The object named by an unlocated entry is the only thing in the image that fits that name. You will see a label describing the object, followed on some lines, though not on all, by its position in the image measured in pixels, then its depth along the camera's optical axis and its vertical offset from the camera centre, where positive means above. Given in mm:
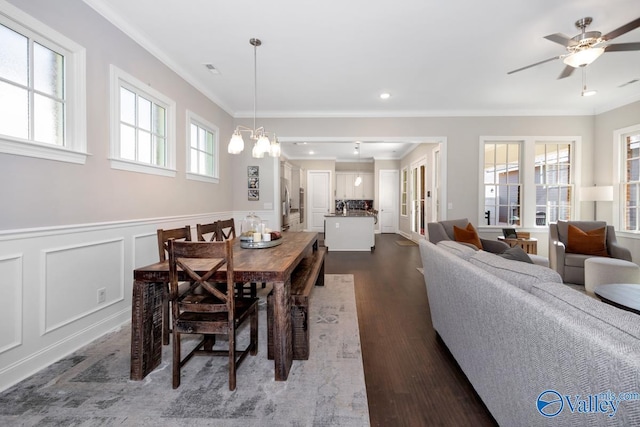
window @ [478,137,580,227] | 5031 +556
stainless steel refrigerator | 6557 +169
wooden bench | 2006 -849
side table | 4469 -531
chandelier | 2564 +610
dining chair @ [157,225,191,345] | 2061 -261
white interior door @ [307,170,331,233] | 9695 +384
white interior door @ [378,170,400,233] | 9602 +321
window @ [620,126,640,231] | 4320 +497
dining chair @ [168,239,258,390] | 1576 -585
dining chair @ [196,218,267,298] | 2633 -220
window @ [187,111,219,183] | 3832 +896
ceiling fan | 2234 +1360
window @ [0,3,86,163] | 1775 +829
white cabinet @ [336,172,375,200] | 10164 +807
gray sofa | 714 -447
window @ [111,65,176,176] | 2555 +856
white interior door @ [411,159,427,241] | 7320 +306
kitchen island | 6602 -547
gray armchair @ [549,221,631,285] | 3580 -544
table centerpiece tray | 2465 -318
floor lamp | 4348 +261
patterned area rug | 1458 -1097
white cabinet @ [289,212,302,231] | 7613 -363
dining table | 1693 -634
